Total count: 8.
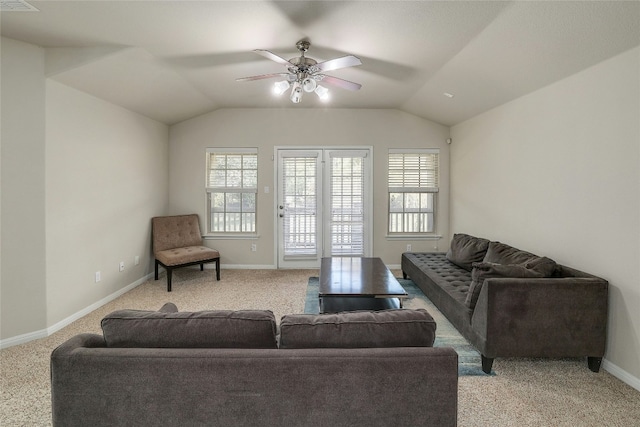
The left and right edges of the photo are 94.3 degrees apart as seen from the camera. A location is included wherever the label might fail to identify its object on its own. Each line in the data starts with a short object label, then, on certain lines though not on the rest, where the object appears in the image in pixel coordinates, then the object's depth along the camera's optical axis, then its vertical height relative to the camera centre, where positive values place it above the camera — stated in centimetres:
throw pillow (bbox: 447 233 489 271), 355 -51
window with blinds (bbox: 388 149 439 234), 503 +32
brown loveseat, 118 -72
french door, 500 +6
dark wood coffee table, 262 -74
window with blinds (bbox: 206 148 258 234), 505 +28
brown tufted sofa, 216 -79
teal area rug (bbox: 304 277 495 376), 232 -117
